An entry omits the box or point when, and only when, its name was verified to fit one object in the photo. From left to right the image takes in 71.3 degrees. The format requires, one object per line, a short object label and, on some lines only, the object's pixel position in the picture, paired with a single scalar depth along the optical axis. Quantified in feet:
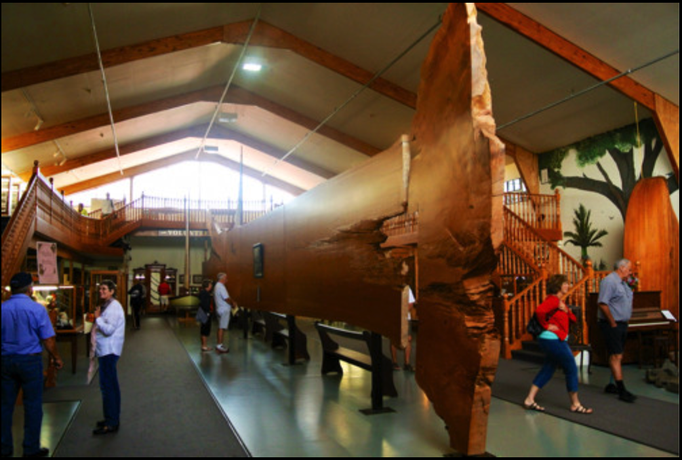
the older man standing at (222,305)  25.98
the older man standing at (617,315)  16.25
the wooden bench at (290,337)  22.95
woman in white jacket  12.62
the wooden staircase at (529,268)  25.93
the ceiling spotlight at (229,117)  52.26
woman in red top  14.52
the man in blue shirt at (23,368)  10.52
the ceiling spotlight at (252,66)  41.65
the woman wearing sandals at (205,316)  27.37
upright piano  22.88
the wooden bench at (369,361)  14.84
